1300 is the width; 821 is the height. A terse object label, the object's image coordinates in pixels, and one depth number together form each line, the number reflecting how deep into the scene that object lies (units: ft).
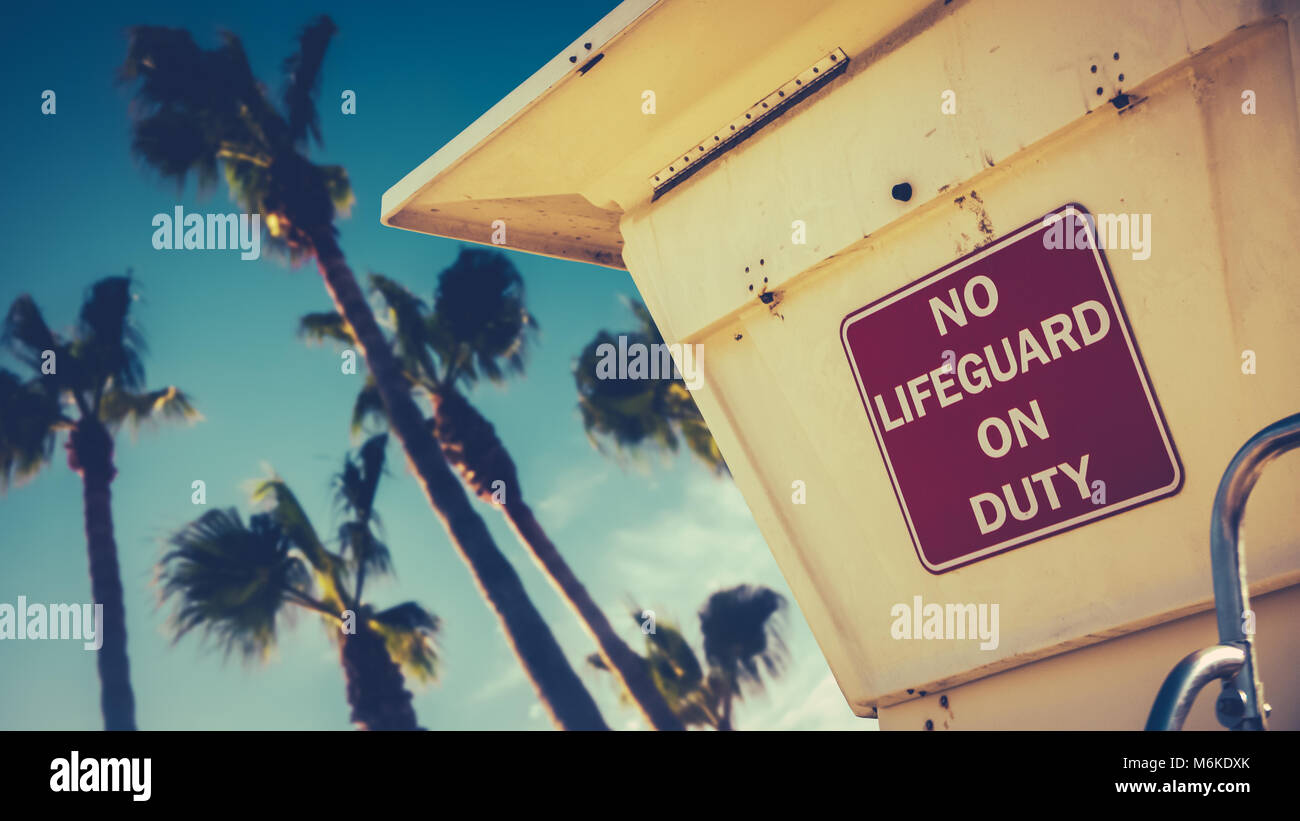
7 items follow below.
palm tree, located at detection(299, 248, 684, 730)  38.73
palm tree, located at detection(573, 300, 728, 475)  40.14
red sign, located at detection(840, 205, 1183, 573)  6.17
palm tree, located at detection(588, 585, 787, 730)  48.57
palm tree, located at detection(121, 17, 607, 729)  34.68
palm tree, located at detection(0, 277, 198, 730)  41.16
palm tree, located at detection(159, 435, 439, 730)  33.04
